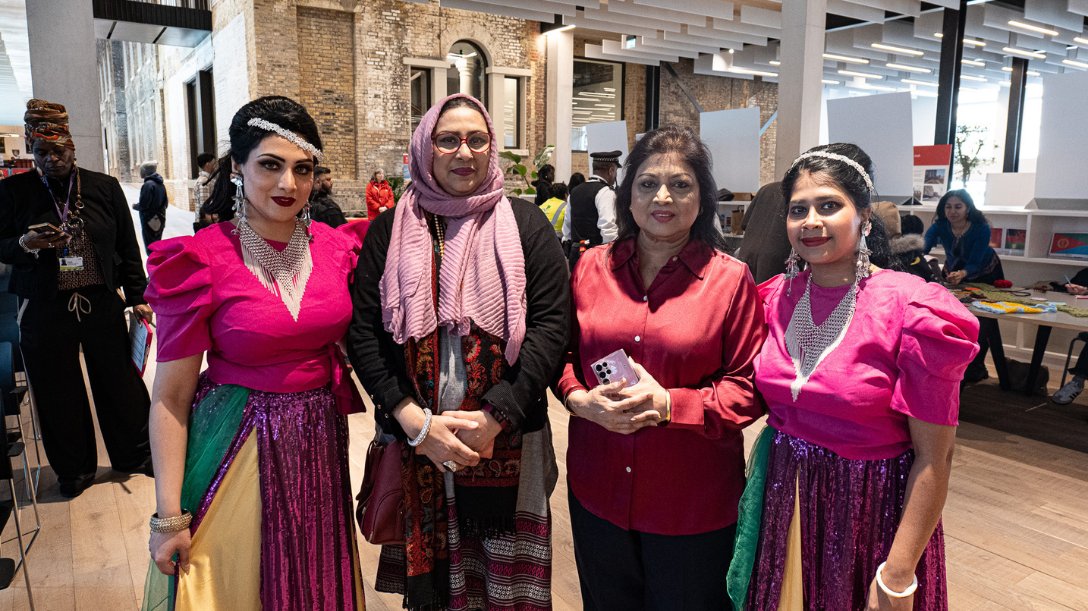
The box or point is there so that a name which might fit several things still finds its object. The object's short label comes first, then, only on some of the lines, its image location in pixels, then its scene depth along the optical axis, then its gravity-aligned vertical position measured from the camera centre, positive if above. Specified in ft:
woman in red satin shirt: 5.18 -1.46
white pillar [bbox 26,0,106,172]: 14.88 +2.48
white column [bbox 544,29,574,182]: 48.24 +6.39
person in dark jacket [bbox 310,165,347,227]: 16.44 -0.50
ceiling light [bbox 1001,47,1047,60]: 46.06 +9.12
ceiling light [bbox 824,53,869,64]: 47.39 +8.89
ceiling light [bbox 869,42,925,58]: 44.80 +9.10
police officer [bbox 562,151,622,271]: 20.25 -0.50
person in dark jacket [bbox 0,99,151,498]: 10.89 -1.61
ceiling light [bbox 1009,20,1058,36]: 37.77 +8.84
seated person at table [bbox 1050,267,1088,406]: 16.28 -4.36
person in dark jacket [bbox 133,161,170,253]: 28.17 -0.85
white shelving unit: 19.79 -1.98
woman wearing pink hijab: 5.39 -1.27
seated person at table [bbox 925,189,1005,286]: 17.47 -1.23
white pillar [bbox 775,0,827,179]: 24.22 +3.76
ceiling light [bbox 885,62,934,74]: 53.06 +9.18
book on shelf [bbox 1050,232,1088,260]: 19.57 -1.45
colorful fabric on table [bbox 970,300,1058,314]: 13.96 -2.28
